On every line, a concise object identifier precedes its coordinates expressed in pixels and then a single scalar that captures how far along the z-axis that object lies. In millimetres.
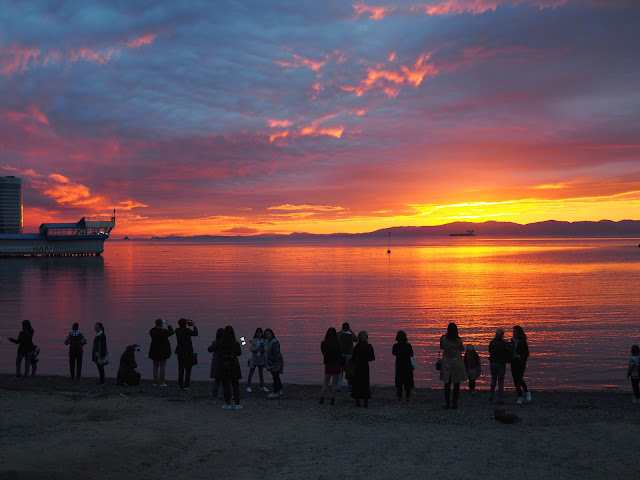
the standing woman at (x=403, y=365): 13297
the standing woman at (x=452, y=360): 12445
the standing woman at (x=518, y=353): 12828
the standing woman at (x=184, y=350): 14445
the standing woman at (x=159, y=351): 15047
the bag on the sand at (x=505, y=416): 11516
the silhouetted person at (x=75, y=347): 16141
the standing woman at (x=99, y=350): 15585
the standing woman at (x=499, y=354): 12797
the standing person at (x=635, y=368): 13641
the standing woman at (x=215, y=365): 12694
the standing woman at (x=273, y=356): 13867
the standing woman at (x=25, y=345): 16875
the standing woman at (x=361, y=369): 12742
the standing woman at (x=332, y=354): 12733
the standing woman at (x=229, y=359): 12438
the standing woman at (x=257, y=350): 14641
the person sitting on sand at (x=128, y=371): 15766
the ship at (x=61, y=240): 139500
